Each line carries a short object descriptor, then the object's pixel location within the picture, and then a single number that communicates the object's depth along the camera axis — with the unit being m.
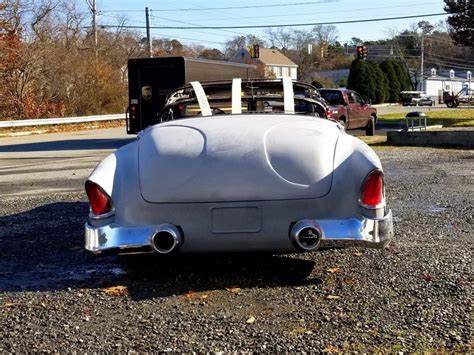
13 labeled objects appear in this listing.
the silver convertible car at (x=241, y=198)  4.52
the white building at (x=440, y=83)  100.61
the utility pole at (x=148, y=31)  51.53
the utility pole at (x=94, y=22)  48.78
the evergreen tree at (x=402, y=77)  65.81
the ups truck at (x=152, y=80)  18.60
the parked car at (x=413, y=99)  62.49
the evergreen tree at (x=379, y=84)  57.39
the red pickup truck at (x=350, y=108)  22.03
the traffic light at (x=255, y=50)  53.12
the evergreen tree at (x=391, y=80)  63.56
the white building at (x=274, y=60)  106.88
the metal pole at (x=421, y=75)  97.36
